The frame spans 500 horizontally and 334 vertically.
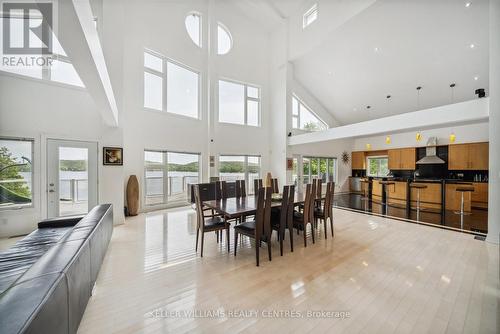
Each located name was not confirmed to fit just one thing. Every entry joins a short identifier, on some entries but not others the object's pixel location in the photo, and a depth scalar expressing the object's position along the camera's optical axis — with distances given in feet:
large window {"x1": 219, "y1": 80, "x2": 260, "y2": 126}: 24.50
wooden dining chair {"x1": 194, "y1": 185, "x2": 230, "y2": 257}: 9.71
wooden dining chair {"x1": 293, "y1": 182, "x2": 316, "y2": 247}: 10.74
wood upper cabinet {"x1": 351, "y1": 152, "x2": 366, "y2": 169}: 32.19
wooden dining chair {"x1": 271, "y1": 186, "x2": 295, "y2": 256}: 9.80
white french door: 13.21
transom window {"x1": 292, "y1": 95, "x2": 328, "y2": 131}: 29.30
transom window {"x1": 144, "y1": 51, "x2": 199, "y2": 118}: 19.20
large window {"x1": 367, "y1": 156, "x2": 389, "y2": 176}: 30.07
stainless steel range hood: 24.02
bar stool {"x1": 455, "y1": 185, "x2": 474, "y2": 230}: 17.12
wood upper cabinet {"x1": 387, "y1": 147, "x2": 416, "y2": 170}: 26.45
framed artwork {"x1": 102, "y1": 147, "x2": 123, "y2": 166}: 14.67
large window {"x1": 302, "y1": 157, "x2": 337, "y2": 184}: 29.64
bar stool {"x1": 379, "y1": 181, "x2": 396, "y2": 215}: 22.67
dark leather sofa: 3.00
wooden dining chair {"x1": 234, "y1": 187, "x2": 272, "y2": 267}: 8.96
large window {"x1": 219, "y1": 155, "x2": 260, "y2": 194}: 24.71
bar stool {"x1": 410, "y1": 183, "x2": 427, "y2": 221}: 19.42
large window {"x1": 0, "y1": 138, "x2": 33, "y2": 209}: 11.80
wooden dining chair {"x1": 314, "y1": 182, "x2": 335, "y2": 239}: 12.05
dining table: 9.37
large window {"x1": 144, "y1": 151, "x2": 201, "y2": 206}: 19.35
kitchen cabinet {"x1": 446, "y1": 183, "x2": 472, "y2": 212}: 18.97
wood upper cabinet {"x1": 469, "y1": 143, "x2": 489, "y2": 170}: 21.26
